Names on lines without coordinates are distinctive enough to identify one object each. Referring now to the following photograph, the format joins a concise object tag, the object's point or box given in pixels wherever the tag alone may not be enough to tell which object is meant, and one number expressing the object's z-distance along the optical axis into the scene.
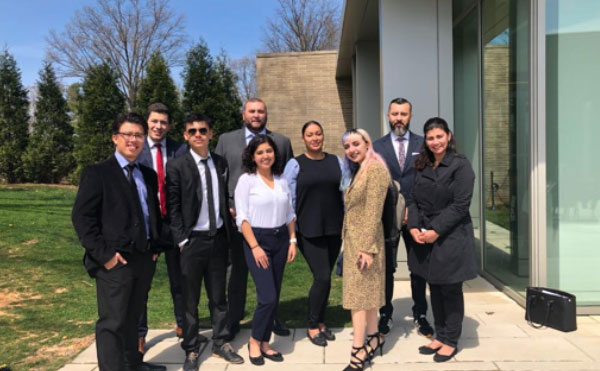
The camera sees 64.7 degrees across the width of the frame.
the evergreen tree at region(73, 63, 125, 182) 20.14
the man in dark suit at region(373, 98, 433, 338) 4.20
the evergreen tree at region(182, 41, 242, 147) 19.22
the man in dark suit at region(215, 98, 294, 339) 4.13
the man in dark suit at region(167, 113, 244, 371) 3.46
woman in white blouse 3.51
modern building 4.62
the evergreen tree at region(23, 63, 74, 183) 21.72
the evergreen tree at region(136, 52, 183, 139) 20.05
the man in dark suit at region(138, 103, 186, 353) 3.80
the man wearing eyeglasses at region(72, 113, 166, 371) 2.90
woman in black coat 3.57
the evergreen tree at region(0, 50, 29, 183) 21.69
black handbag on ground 4.20
